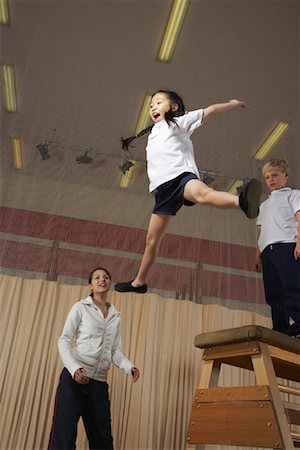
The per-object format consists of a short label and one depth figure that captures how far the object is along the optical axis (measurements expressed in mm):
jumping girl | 1641
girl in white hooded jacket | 2115
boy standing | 2068
